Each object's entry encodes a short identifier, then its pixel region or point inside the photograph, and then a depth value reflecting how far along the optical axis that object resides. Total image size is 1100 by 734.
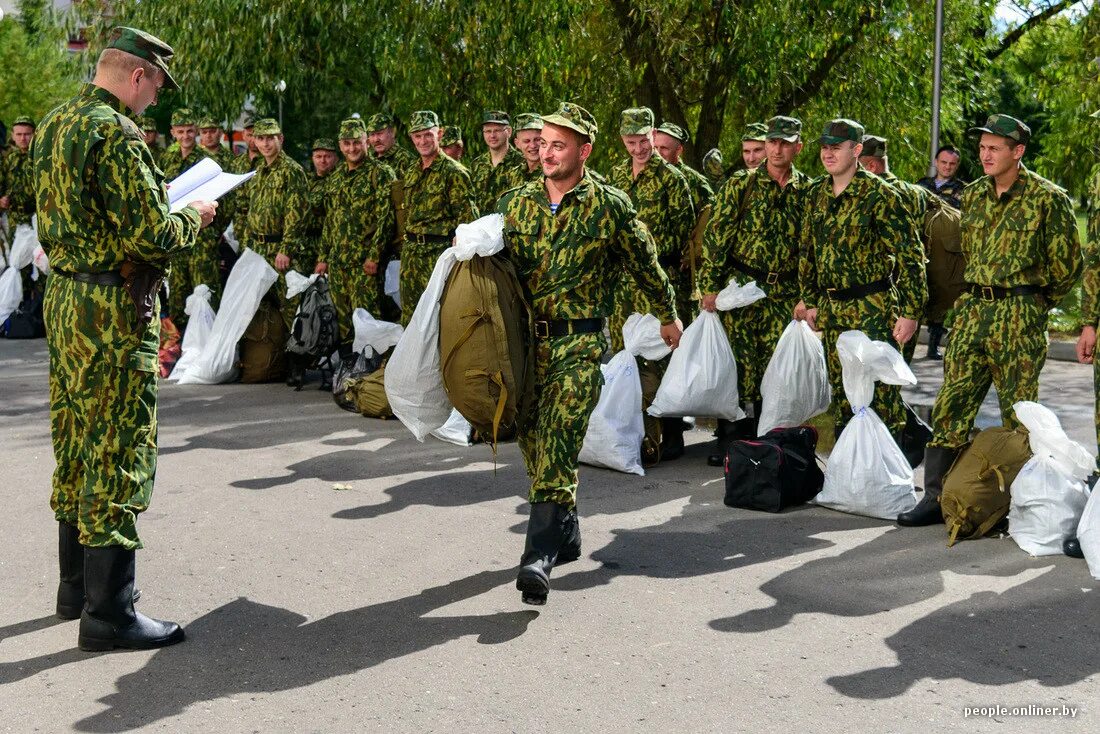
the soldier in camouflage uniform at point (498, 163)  11.49
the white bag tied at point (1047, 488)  6.26
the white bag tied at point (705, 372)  8.29
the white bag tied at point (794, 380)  8.10
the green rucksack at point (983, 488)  6.48
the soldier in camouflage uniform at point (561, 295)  5.59
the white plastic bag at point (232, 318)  11.49
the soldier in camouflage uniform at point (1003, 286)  6.59
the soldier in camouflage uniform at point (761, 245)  8.27
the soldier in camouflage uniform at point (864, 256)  7.29
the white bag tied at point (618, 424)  8.06
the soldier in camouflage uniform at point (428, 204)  10.63
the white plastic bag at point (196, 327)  11.80
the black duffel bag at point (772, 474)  7.12
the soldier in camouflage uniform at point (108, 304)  4.63
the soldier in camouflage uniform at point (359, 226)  11.28
